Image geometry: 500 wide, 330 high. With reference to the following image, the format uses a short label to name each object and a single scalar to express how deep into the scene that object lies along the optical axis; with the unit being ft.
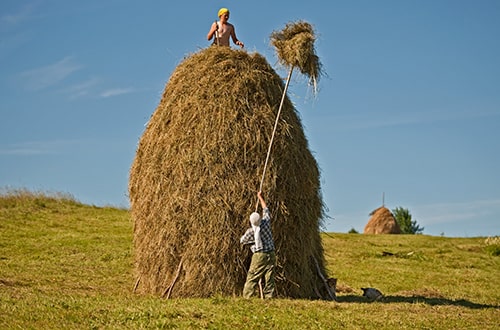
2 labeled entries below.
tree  183.52
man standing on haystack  59.11
